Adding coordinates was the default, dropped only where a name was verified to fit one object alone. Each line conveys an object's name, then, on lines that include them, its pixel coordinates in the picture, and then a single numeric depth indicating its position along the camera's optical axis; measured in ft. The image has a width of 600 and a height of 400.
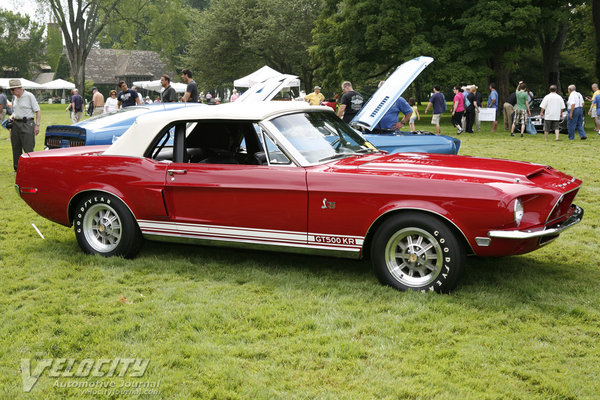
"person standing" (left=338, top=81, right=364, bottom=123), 46.60
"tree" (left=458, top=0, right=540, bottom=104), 91.66
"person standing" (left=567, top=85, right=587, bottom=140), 62.80
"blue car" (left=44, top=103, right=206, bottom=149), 36.58
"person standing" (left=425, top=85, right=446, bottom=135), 73.46
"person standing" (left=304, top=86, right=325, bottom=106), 66.44
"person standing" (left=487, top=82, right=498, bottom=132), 81.41
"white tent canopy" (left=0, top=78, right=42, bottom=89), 201.03
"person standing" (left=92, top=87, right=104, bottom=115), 70.85
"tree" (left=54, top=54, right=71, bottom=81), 310.04
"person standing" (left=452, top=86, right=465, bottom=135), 74.08
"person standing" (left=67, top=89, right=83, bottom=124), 81.50
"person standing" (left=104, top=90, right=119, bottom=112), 67.26
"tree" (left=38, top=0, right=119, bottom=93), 146.20
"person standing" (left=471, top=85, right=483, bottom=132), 76.98
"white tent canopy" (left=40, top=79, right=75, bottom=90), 221.05
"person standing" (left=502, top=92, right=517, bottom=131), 76.11
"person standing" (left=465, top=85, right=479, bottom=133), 77.81
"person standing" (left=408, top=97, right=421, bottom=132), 69.45
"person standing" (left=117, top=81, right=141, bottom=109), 57.93
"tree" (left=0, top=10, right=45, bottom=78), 288.30
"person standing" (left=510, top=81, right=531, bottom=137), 67.26
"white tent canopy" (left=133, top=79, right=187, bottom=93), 185.78
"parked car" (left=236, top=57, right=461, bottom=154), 29.37
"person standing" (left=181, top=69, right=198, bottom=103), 45.73
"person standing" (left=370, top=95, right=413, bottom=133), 38.47
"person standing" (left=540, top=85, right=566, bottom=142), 62.90
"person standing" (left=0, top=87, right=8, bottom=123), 73.58
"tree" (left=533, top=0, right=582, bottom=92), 94.94
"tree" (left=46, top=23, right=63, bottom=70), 313.53
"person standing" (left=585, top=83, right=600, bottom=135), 70.28
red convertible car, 16.47
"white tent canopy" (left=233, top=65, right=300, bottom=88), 117.50
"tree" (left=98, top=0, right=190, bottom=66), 155.53
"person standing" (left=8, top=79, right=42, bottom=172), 37.52
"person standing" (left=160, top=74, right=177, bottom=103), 50.52
